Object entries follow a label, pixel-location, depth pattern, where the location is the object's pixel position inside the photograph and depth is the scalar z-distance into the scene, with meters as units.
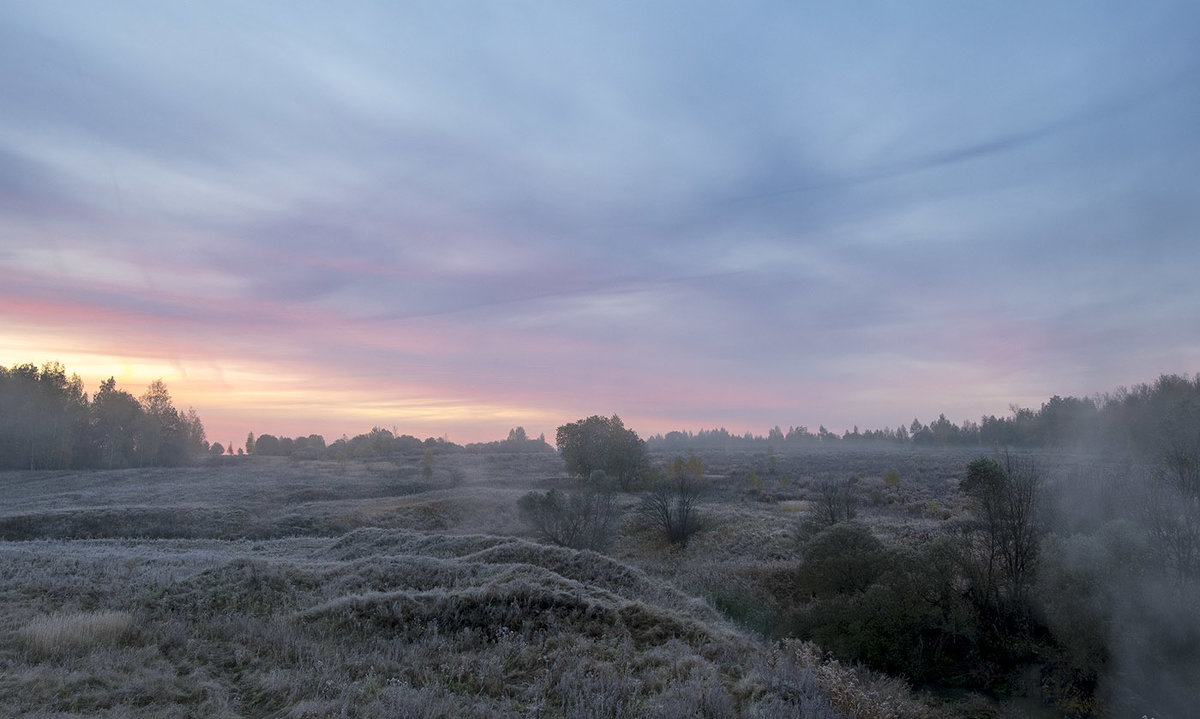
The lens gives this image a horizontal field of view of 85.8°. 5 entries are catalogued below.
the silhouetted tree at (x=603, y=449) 64.44
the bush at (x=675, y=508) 39.12
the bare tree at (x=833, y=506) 33.34
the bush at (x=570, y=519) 33.03
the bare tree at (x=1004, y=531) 21.10
